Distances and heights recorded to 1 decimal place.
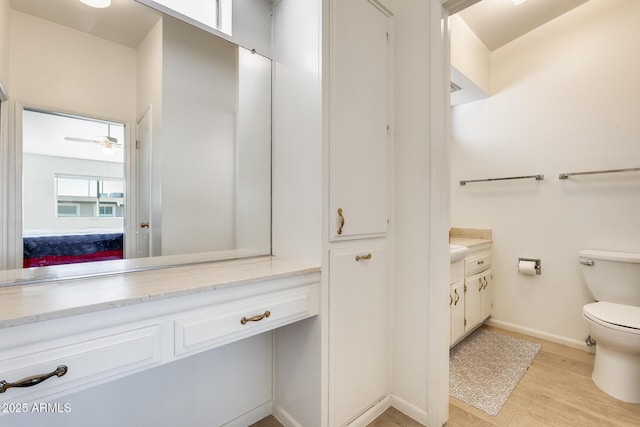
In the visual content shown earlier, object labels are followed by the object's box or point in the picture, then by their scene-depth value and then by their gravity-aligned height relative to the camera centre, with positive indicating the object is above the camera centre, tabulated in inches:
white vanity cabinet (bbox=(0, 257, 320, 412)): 26.4 -12.6
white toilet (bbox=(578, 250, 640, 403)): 62.1 -24.9
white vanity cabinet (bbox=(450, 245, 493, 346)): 80.4 -27.1
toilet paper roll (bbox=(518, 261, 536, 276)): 92.4 -19.0
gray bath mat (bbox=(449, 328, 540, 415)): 64.4 -42.3
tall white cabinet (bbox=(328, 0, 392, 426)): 51.3 +1.1
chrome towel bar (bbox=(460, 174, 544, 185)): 91.8 +11.3
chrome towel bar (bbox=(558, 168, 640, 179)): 75.5 +10.9
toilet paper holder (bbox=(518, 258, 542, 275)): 93.0 -18.5
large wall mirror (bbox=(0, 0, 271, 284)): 38.9 +12.6
